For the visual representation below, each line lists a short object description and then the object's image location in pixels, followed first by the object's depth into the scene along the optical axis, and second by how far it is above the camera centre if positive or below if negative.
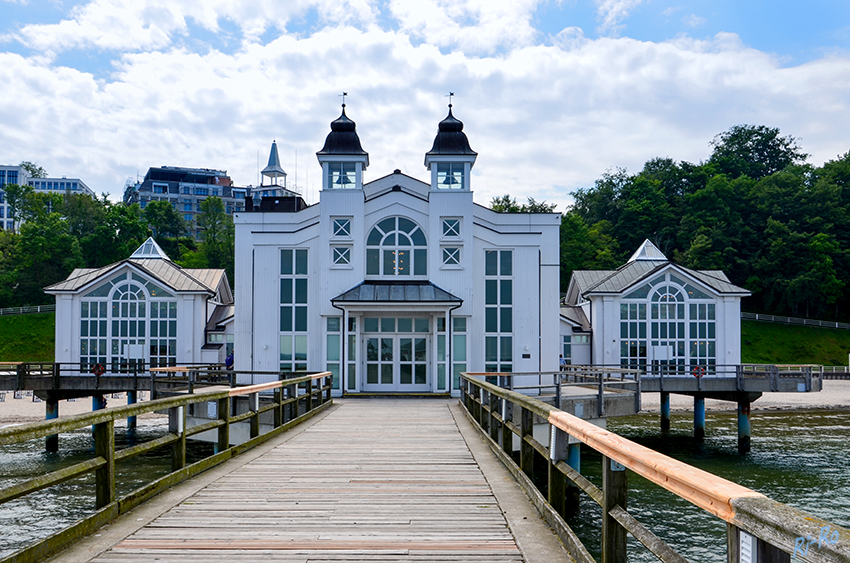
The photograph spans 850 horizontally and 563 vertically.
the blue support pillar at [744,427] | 26.70 -4.40
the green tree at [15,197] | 84.06 +13.41
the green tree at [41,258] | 69.94 +5.08
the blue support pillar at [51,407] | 27.39 -3.77
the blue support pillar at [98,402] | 29.62 -3.86
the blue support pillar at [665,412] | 30.91 -4.45
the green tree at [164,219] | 90.69 +11.62
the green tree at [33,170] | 121.31 +24.13
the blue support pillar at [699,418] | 29.23 -4.49
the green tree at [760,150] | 96.44 +21.77
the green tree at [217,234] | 74.88 +8.36
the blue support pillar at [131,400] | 30.48 -3.93
